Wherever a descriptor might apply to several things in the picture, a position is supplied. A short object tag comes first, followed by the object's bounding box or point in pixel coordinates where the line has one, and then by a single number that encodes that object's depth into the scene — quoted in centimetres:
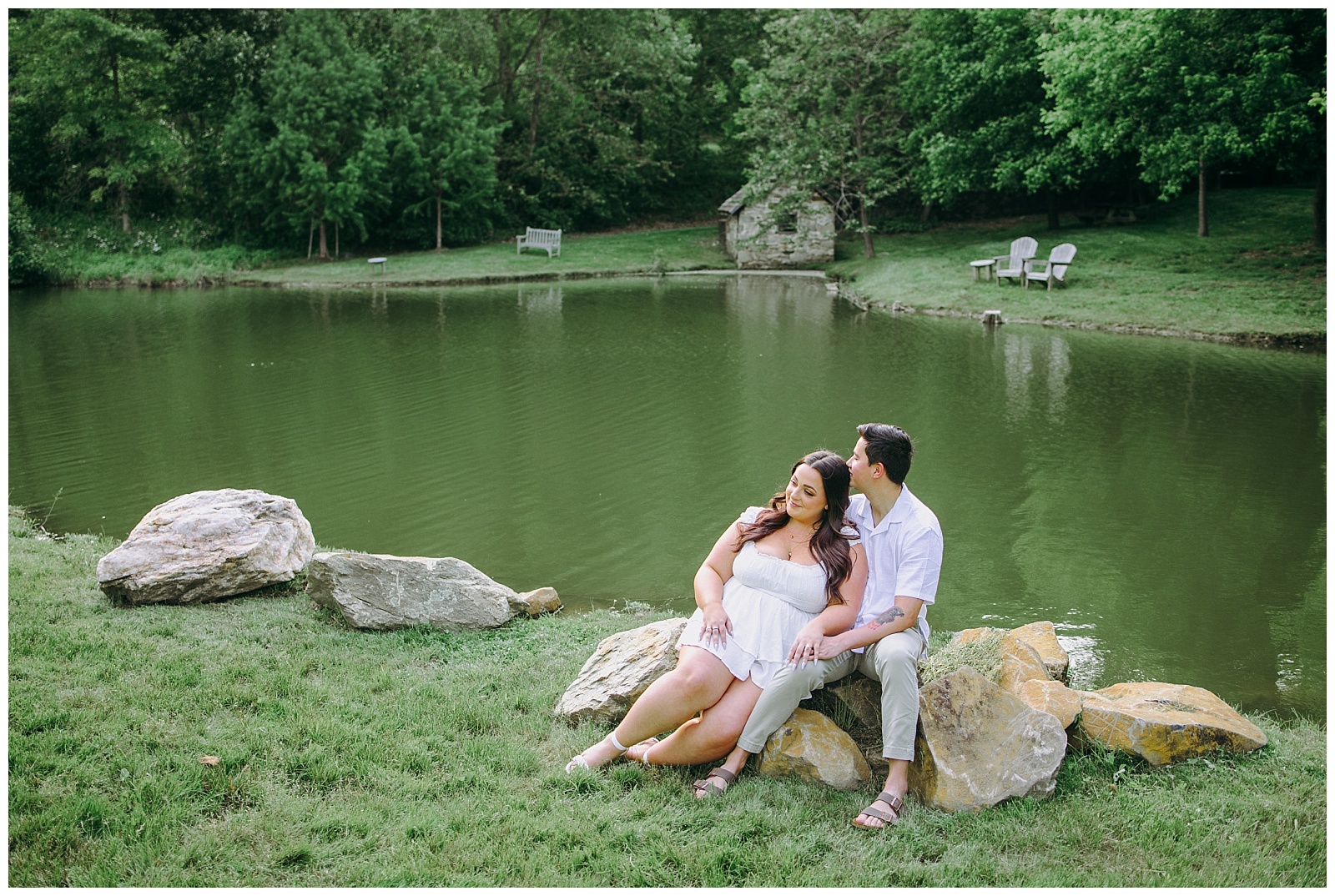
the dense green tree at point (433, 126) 3756
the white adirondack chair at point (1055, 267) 2395
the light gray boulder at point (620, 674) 486
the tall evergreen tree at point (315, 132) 3497
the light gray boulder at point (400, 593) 627
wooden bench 3744
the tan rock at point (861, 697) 470
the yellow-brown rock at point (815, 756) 434
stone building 3522
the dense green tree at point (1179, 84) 2058
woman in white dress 442
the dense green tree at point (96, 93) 3391
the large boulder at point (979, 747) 415
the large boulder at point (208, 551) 646
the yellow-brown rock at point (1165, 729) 440
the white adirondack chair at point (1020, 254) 2527
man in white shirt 426
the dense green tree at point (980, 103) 2986
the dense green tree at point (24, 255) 3144
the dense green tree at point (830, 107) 3177
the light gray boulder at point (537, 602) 688
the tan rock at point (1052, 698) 444
